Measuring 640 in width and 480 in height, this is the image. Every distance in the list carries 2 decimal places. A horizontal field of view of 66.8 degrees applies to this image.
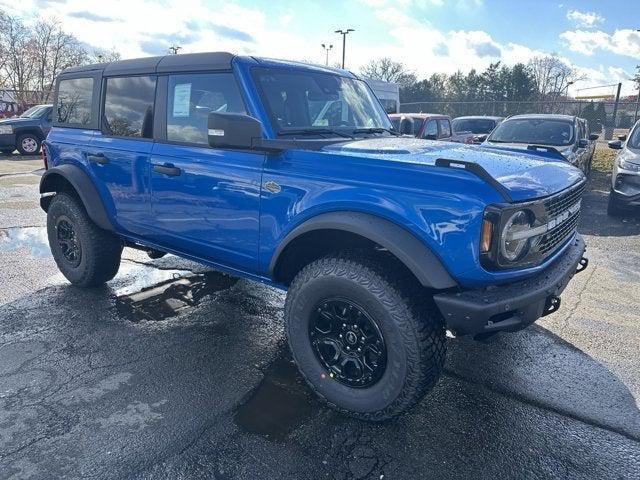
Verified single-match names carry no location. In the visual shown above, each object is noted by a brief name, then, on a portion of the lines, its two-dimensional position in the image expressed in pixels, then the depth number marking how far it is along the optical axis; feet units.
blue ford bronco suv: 7.86
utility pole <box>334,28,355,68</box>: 145.18
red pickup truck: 37.73
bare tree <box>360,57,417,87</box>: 214.83
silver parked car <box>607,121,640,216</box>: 25.98
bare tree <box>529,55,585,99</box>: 182.87
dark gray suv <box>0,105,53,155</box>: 51.24
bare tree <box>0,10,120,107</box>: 125.59
